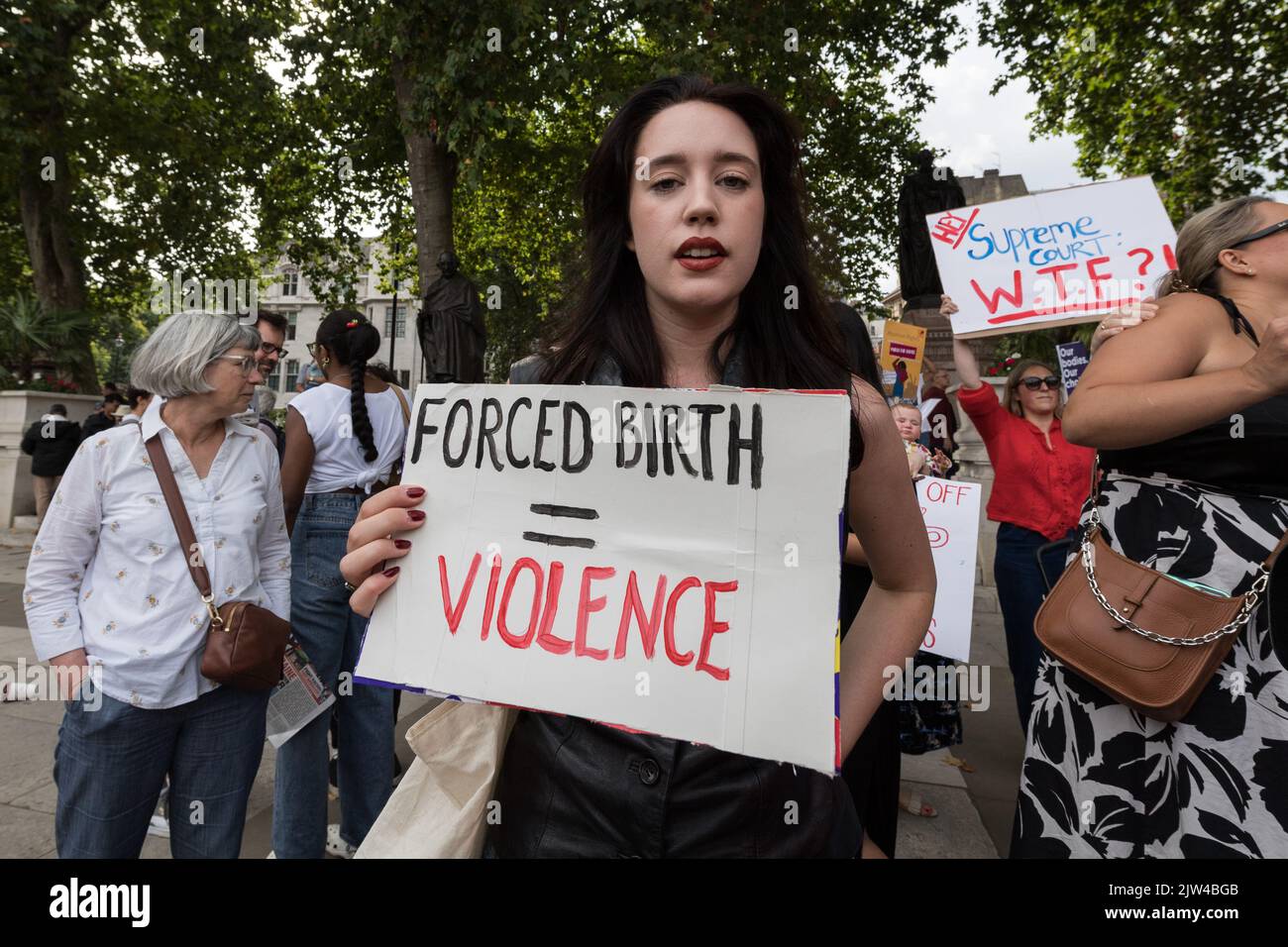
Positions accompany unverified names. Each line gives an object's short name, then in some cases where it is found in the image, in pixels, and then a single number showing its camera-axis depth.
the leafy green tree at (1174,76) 10.61
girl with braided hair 3.12
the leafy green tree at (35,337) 11.90
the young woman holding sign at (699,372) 1.10
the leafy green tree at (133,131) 11.45
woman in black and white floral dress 1.55
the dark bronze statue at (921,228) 8.45
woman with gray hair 2.11
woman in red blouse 4.14
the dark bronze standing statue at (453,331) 5.44
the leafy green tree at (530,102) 8.28
